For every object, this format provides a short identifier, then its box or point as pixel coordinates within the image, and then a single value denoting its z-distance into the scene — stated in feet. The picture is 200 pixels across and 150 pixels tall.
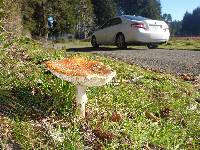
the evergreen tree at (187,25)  165.94
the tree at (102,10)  94.15
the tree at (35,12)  33.61
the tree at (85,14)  72.02
